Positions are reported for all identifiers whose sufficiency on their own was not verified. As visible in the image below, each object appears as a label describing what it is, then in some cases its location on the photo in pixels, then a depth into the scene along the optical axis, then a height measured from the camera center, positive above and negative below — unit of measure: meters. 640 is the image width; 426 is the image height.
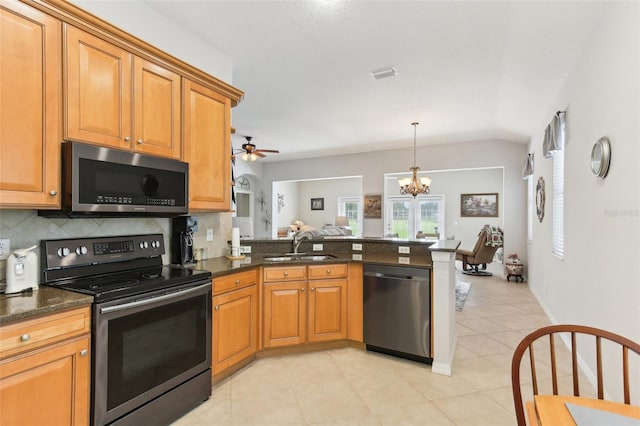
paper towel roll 3.07 -0.23
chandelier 6.05 +0.58
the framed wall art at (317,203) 11.86 +0.41
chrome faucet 3.49 -0.28
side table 6.21 -1.08
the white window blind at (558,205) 3.57 +0.12
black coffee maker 2.61 -0.21
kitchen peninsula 2.64 -0.47
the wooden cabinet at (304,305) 2.87 -0.84
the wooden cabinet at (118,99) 1.78 +0.73
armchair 6.89 -0.83
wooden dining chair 1.08 -0.52
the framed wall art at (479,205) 9.18 +0.29
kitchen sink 3.19 -0.45
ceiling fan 5.56 +1.11
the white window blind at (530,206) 5.68 +0.17
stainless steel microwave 1.74 +0.19
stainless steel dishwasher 2.72 -0.85
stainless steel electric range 1.65 -0.65
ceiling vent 3.37 +1.53
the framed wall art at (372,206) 7.31 +0.20
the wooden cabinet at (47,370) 1.31 -0.70
